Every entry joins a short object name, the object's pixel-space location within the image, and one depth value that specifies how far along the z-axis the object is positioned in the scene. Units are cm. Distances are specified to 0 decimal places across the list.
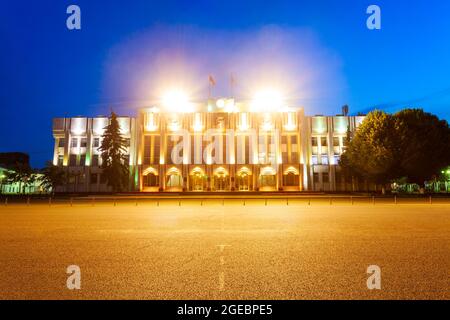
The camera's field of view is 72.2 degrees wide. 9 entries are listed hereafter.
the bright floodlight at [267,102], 6366
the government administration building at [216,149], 5944
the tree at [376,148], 3797
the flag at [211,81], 6098
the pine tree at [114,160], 5081
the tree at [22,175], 5828
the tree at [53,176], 5194
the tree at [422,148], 3759
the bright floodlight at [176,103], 6384
